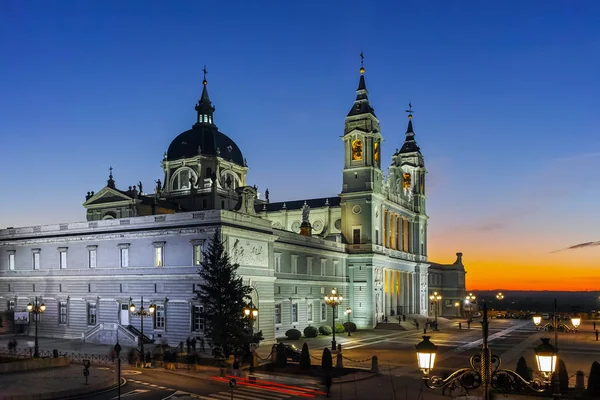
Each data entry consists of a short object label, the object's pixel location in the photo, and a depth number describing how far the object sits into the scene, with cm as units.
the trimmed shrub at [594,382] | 2648
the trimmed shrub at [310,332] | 6481
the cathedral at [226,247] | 5322
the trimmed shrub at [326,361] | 3619
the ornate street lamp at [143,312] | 4112
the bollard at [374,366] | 3687
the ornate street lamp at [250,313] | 4355
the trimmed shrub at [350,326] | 7263
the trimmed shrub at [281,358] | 3784
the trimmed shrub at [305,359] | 3677
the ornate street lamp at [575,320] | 2452
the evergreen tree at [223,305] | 4241
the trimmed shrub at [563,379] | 2790
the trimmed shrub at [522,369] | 2941
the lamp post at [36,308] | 4434
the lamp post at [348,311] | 7562
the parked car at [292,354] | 4247
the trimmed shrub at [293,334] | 6203
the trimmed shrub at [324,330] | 6850
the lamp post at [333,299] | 5301
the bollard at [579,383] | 2722
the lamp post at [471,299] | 11209
